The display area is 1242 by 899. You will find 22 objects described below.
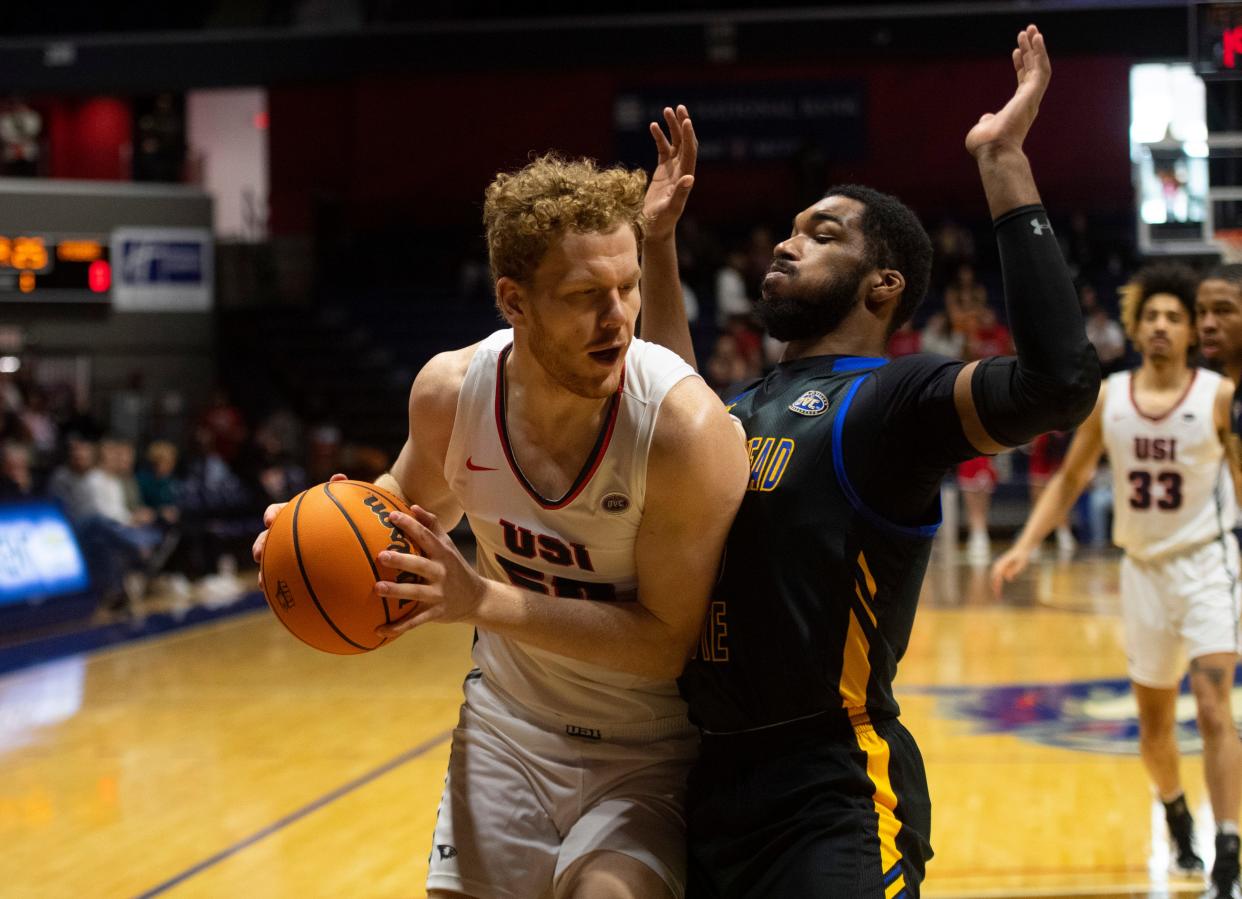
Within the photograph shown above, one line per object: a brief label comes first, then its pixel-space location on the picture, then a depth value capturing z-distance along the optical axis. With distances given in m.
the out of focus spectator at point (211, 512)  13.64
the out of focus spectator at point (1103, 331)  14.92
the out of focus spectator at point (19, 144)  20.36
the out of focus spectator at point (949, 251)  17.77
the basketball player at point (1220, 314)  5.18
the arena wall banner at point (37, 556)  10.34
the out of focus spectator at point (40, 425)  15.04
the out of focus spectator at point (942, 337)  14.95
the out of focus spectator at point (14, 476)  10.68
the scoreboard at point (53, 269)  17.34
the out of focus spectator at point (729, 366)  14.85
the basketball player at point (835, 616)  2.57
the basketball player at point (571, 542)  2.58
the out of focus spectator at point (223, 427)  16.42
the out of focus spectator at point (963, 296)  15.21
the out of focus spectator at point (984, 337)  14.34
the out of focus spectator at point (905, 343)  14.95
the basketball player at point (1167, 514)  5.05
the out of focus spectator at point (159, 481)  13.44
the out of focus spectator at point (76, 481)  11.71
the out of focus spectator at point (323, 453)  15.96
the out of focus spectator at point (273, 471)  14.83
